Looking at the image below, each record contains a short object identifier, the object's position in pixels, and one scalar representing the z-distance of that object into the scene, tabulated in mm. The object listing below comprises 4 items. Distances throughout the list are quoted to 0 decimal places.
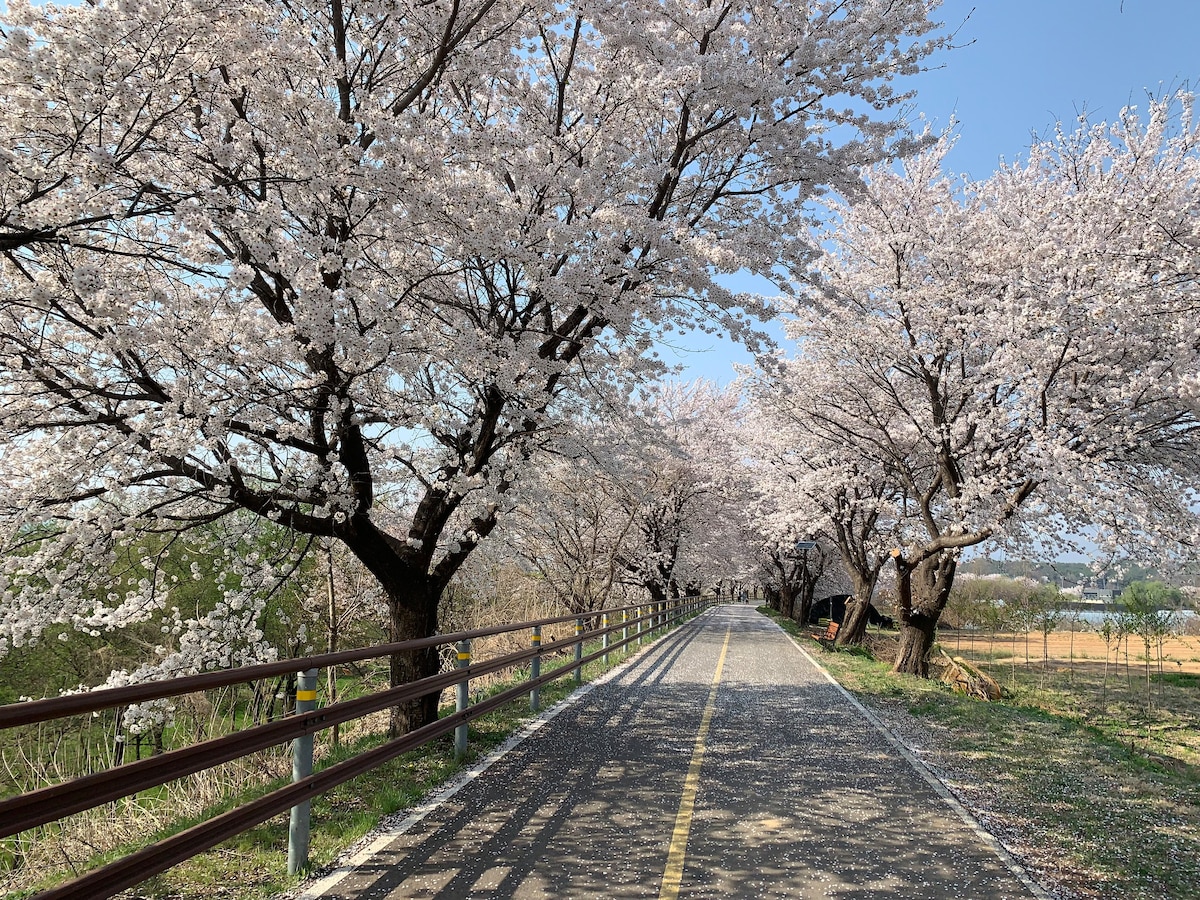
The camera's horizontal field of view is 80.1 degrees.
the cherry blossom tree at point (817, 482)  20922
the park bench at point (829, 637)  26108
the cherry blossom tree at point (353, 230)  6082
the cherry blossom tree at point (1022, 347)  12219
